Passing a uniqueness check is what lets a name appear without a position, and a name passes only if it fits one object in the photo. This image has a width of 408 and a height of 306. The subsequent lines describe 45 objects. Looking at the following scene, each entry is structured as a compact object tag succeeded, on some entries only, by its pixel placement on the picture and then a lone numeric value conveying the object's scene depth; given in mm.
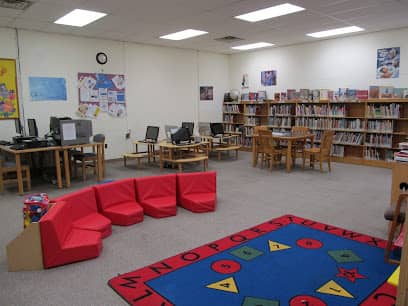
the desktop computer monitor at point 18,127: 6360
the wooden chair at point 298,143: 7609
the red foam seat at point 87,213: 3545
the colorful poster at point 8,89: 6629
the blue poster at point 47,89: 7059
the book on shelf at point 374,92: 7441
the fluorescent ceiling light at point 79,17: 5813
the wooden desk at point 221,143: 8592
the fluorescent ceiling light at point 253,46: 8992
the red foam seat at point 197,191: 4453
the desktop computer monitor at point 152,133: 7934
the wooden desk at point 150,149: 7805
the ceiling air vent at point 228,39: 8000
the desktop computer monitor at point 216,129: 9149
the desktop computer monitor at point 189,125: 8398
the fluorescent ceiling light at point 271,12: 5484
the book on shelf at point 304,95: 8641
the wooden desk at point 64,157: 5445
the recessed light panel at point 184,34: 7387
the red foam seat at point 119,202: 4016
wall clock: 7953
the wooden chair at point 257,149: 7504
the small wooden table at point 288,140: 7012
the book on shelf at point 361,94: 7594
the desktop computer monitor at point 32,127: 6406
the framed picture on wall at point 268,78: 9602
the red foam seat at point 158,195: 4277
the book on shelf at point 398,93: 7094
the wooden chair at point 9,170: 5664
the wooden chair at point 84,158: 6409
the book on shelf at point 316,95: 8398
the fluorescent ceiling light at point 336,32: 7171
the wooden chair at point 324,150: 7001
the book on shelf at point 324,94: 8297
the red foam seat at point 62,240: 2947
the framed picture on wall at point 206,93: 10312
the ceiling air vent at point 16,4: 5055
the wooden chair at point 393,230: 2957
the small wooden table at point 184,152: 6961
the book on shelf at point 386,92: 7230
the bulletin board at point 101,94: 7789
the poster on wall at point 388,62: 7250
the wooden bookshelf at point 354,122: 7266
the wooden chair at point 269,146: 7176
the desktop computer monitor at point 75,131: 5836
